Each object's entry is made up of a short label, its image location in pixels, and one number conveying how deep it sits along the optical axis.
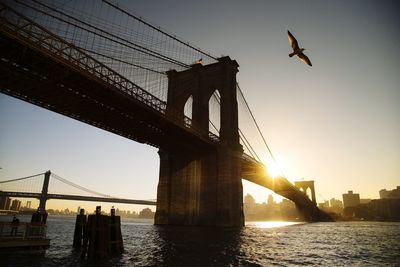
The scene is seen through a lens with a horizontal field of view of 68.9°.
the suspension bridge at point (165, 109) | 20.59
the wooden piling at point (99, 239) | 16.12
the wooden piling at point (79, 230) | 20.97
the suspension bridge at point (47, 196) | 87.00
